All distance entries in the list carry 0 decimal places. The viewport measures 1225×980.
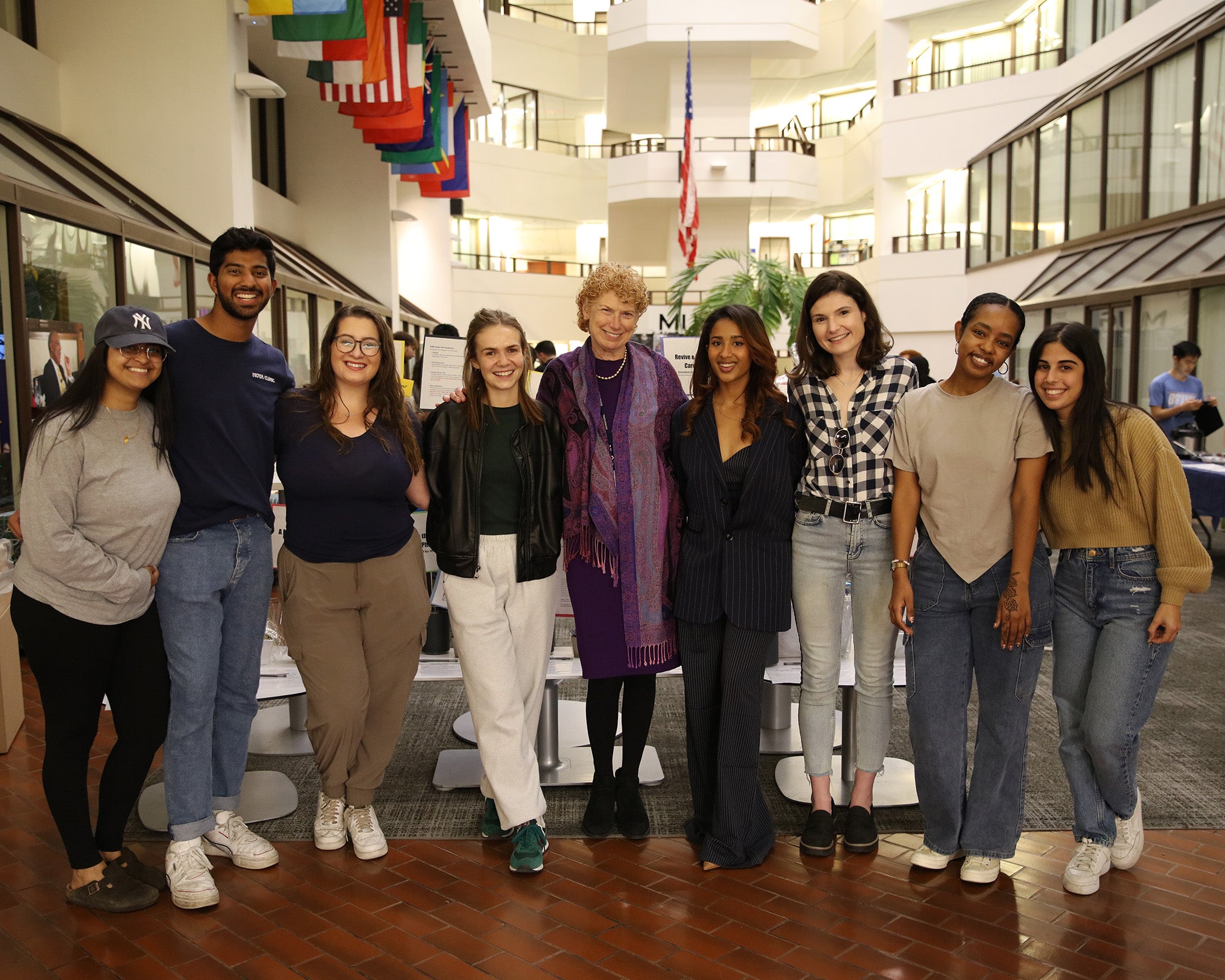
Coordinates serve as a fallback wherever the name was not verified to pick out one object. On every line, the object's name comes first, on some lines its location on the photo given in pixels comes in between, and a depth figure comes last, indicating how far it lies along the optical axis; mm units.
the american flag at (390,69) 9945
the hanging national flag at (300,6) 7938
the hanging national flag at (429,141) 14469
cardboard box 4758
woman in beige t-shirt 3311
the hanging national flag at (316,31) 8289
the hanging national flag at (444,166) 15773
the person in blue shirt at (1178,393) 10094
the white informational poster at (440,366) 5461
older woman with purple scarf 3660
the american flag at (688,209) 21984
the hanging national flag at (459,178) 18656
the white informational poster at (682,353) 6422
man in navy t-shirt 3352
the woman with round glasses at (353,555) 3508
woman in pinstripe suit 3543
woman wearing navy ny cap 3023
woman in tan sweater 3209
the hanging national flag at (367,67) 9180
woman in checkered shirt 3566
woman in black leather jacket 3613
